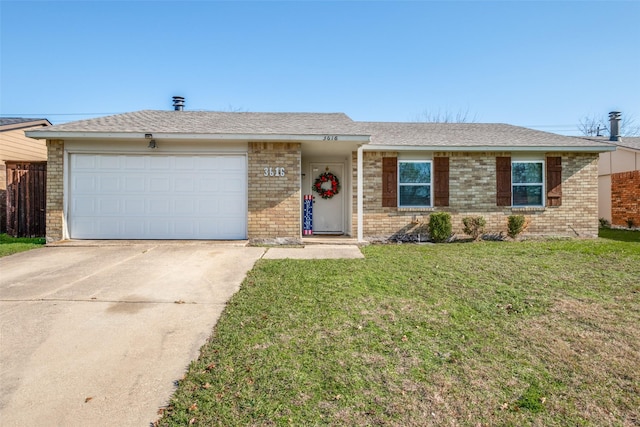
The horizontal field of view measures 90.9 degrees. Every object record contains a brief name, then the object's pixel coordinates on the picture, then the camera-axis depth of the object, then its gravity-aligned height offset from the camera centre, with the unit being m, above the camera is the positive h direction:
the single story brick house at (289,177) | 7.81 +1.04
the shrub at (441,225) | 8.76 -0.28
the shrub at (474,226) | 8.91 -0.31
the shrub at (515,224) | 8.96 -0.25
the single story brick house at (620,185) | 12.11 +1.22
